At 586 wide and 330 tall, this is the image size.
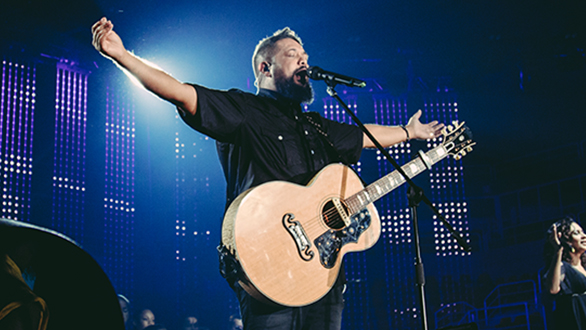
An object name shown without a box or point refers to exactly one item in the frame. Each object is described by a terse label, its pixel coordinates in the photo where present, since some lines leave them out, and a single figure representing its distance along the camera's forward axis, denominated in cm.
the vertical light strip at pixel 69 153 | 722
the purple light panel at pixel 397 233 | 851
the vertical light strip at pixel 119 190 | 778
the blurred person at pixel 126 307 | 681
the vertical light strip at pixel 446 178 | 923
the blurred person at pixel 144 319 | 762
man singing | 217
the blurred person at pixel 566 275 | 449
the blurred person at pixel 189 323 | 778
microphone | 254
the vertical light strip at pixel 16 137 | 661
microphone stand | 223
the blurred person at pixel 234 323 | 804
